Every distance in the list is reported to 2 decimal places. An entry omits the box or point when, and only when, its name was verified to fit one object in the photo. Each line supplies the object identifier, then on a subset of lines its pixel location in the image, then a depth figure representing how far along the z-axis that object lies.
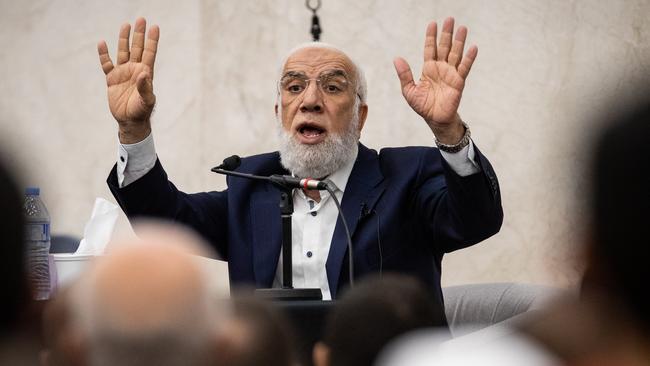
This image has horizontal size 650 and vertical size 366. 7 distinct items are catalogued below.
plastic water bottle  4.54
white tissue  5.57
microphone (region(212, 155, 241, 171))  6.09
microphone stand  5.51
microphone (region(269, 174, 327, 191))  5.59
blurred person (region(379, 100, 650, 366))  1.58
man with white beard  5.91
